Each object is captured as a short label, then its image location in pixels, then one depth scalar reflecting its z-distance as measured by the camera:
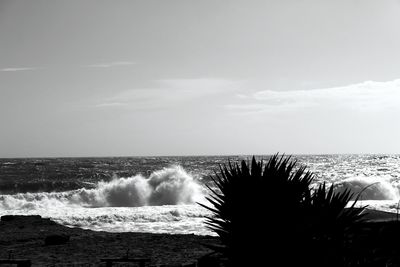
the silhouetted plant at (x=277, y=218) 3.85
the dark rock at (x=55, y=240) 15.10
